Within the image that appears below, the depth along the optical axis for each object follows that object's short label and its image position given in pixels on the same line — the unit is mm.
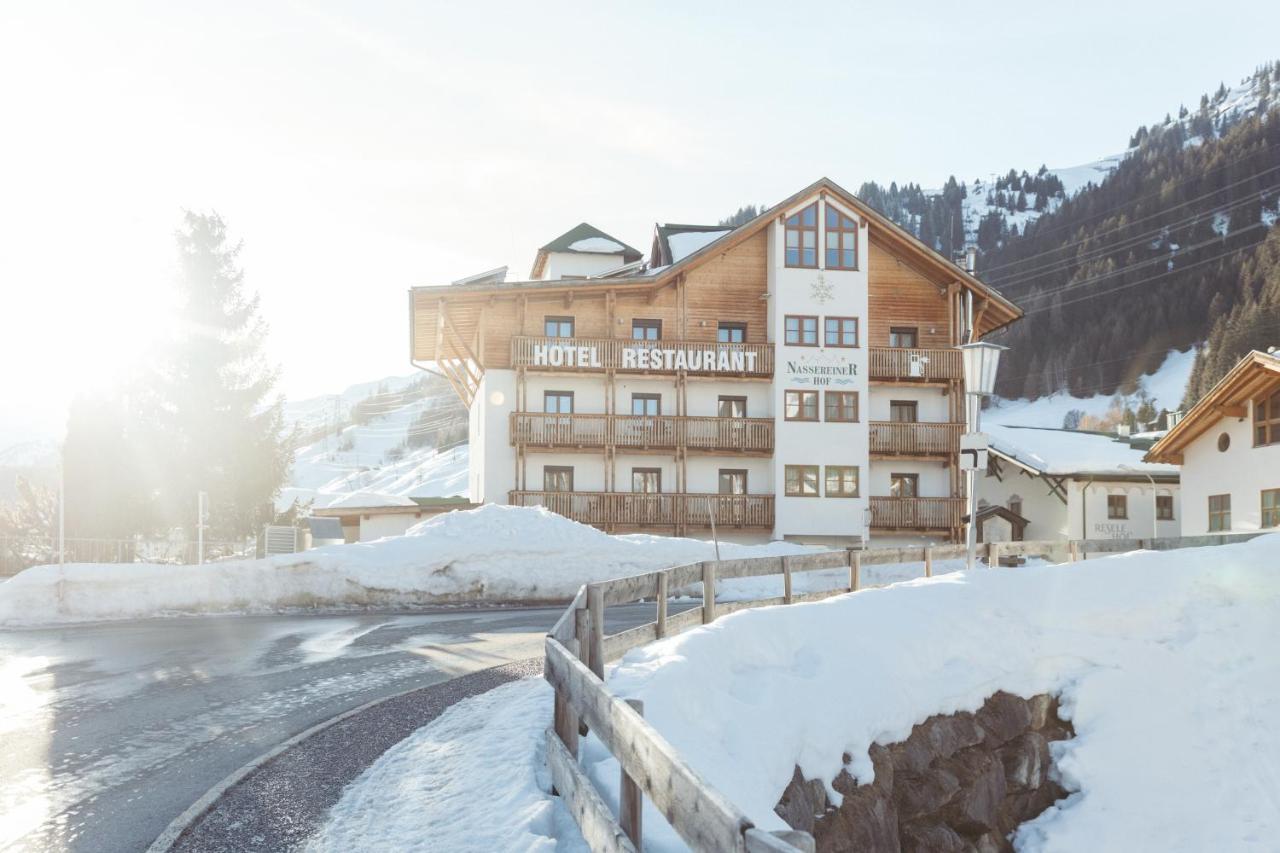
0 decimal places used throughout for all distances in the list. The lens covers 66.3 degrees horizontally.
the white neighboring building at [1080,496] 40875
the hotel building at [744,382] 36500
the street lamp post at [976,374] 17125
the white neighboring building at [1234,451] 30328
